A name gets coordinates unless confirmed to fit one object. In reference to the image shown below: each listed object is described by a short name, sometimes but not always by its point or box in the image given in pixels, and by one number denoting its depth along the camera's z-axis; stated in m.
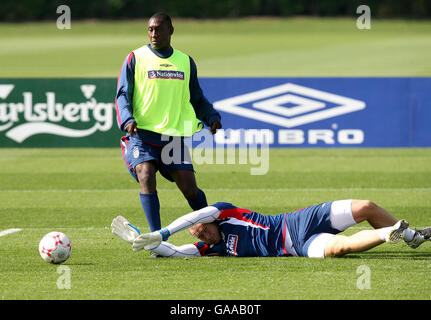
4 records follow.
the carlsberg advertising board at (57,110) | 34.84
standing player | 16.98
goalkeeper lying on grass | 15.31
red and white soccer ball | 15.41
